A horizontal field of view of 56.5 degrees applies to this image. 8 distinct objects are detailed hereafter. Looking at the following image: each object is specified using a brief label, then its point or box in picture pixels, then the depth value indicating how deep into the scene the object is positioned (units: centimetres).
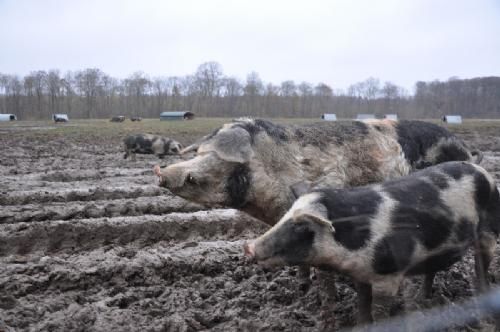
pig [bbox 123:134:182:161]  1595
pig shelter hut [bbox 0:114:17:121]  5740
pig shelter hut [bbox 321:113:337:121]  4679
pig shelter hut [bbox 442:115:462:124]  3241
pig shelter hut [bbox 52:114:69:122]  5100
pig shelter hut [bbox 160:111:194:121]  4949
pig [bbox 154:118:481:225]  372
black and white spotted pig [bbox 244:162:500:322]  306
